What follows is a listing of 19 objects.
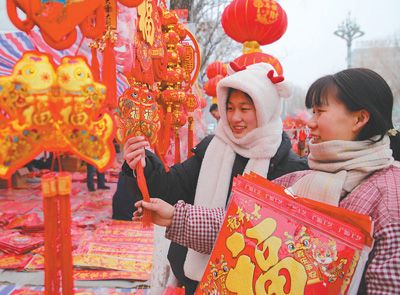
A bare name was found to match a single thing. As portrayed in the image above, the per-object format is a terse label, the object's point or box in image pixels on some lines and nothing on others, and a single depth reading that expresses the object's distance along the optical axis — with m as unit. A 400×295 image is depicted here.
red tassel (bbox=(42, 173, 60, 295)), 0.69
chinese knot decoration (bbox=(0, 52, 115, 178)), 0.67
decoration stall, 0.68
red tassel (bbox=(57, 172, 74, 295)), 0.70
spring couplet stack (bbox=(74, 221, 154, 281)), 2.46
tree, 8.36
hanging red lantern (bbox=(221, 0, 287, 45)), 3.49
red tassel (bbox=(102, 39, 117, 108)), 0.78
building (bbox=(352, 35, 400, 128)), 14.20
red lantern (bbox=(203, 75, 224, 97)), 6.51
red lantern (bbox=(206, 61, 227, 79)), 6.75
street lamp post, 13.77
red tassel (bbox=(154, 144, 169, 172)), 1.51
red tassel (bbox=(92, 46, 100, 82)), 0.79
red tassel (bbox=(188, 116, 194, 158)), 2.58
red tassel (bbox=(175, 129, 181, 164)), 2.14
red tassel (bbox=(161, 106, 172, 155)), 1.71
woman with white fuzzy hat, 1.23
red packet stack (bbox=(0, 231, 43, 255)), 2.89
